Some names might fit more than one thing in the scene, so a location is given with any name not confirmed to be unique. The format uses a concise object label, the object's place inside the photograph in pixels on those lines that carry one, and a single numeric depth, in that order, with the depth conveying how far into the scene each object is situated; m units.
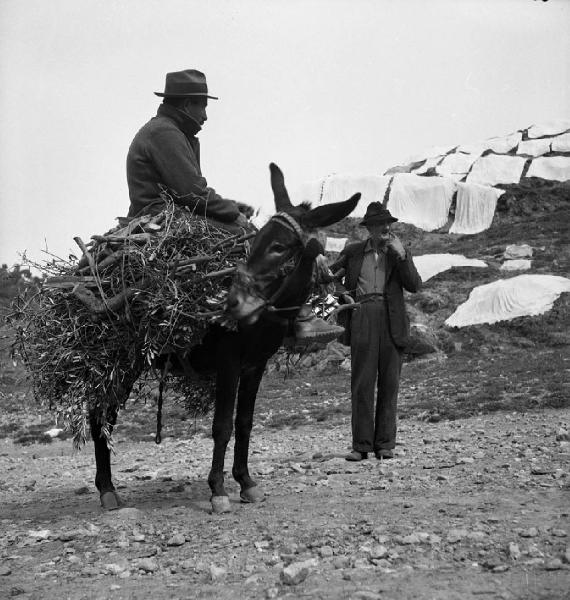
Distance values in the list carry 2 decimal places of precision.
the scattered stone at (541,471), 6.50
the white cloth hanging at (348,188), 41.28
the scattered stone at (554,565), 4.03
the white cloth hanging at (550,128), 51.28
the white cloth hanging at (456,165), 47.98
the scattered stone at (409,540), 4.61
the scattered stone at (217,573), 4.41
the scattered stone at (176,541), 5.24
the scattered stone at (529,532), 4.57
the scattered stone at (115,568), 4.72
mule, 5.65
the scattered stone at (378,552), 4.43
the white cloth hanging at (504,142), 50.41
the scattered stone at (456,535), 4.57
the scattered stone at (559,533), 4.55
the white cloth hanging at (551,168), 43.50
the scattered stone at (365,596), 3.77
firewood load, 5.88
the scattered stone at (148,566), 4.73
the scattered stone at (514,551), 4.23
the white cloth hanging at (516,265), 25.80
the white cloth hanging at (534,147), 48.19
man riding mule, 6.29
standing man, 8.59
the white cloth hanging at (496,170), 44.51
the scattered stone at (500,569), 4.06
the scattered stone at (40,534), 5.68
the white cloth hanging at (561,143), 47.81
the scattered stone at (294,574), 4.13
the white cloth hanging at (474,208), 38.31
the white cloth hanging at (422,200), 39.56
